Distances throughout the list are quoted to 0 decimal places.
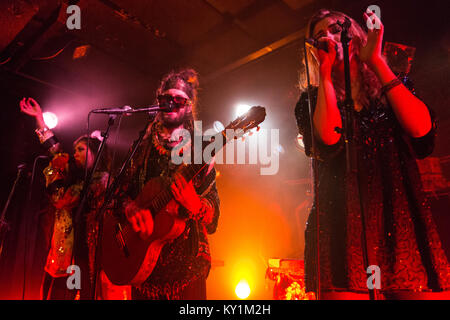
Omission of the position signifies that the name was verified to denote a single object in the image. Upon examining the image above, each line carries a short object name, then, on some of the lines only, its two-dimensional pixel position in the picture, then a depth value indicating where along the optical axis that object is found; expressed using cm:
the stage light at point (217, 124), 564
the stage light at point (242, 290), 623
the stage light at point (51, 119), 527
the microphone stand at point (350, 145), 106
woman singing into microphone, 115
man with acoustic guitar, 226
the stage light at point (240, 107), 587
